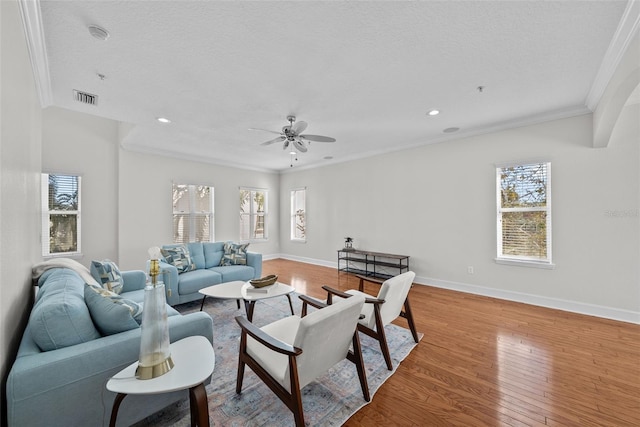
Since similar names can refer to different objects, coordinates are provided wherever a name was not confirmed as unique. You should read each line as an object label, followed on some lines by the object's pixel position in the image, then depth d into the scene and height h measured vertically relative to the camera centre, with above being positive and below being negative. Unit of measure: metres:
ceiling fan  3.24 +1.08
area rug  1.68 -1.38
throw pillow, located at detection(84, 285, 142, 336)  1.55 -0.62
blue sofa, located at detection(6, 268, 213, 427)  1.16 -0.78
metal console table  5.05 -1.03
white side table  1.14 -0.79
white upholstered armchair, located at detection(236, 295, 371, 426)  1.43 -0.92
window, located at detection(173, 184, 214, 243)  5.72 +0.04
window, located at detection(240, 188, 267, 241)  7.00 +0.02
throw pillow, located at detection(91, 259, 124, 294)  2.76 -0.68
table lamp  1.23 -0.61
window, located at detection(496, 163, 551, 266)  3.68 +0.04
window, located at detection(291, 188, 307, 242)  7.27 +0.00
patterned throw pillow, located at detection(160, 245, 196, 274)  3.86 -0.68
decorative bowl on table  2.94 -0.80
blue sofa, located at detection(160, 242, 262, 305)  3.46 -0.90
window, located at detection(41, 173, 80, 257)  4.25 +0.01
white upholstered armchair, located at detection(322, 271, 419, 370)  2.22 -0.87
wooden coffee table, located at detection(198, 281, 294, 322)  2.83 -0.93
